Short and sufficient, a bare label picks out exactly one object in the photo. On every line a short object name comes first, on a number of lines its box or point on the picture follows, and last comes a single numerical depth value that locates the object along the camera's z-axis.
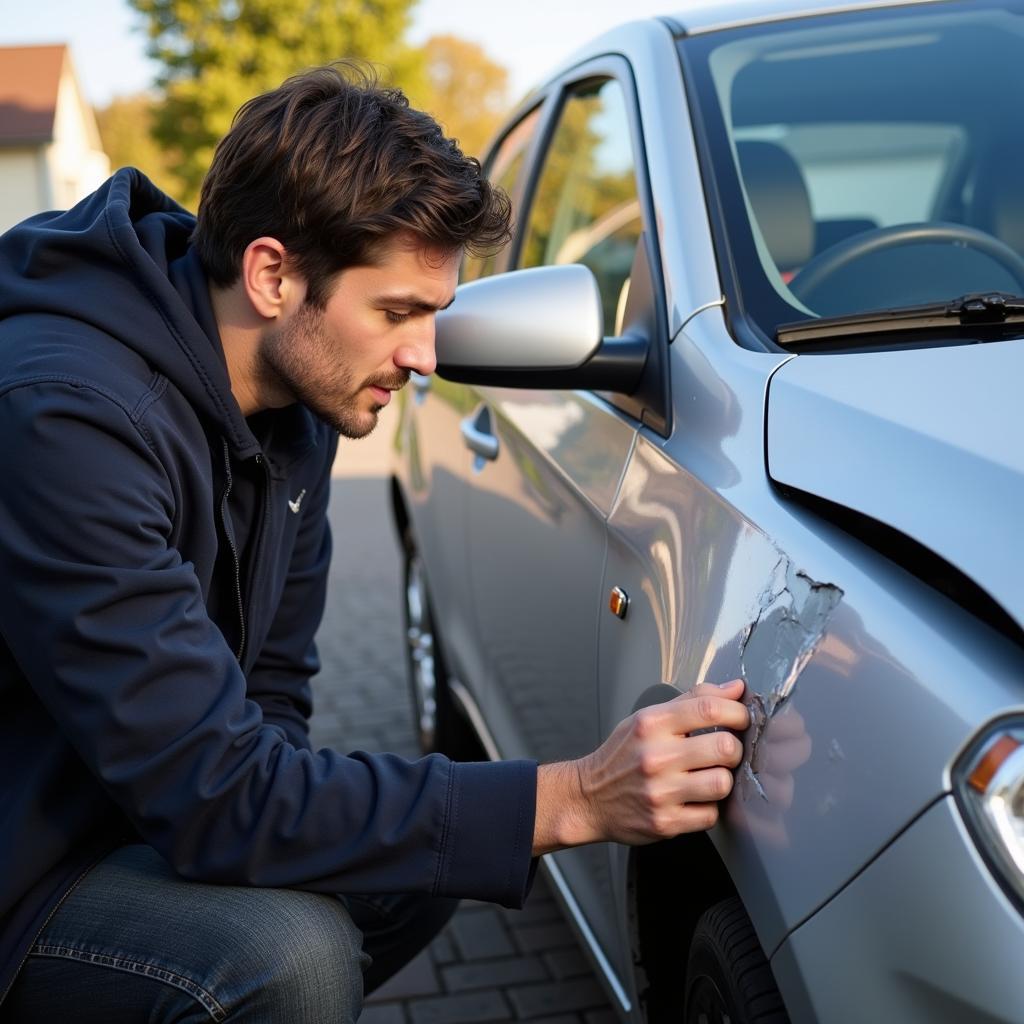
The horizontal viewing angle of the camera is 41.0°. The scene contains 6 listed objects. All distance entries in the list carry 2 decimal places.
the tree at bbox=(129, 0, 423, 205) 28.55
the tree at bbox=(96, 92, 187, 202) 48.43
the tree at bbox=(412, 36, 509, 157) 56.28
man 1.49
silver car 1.07
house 22.86
